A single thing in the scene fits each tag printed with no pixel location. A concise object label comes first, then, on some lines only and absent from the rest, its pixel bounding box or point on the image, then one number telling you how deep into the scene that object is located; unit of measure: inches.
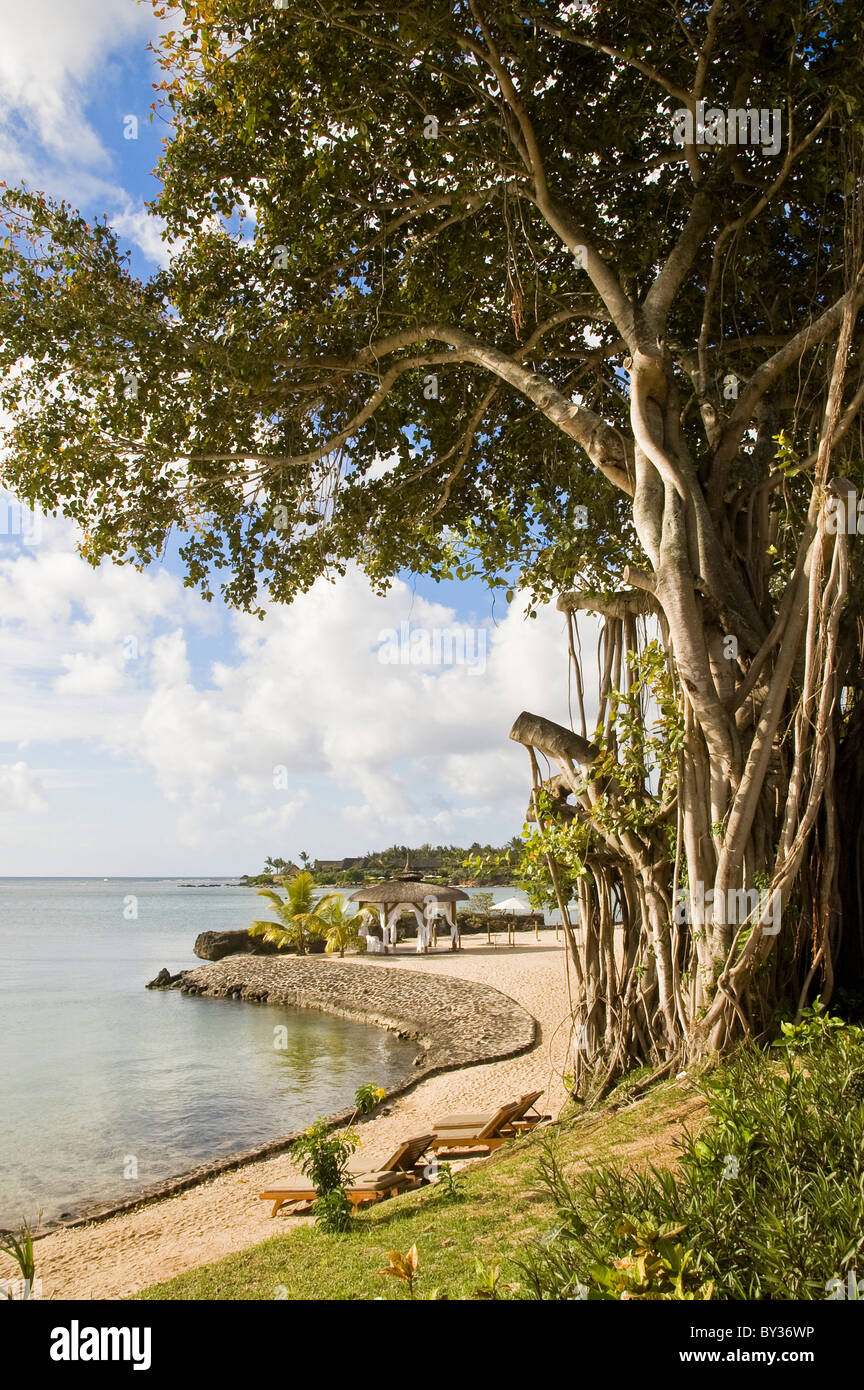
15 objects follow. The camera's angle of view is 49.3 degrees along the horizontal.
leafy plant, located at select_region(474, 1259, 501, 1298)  118.8
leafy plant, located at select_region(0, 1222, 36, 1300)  147.0
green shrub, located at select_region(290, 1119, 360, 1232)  270.1
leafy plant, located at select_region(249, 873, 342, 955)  1280.8
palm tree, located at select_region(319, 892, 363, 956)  1250.6
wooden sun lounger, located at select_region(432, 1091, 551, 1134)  395.9
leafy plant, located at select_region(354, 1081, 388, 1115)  468.8
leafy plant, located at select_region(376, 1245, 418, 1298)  123.7
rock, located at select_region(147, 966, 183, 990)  1307.8
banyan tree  261.6
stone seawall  466.3
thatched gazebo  1275.8
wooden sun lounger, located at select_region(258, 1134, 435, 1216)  308.3
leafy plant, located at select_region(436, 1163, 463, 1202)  258.8
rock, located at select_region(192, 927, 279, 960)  1514.5
